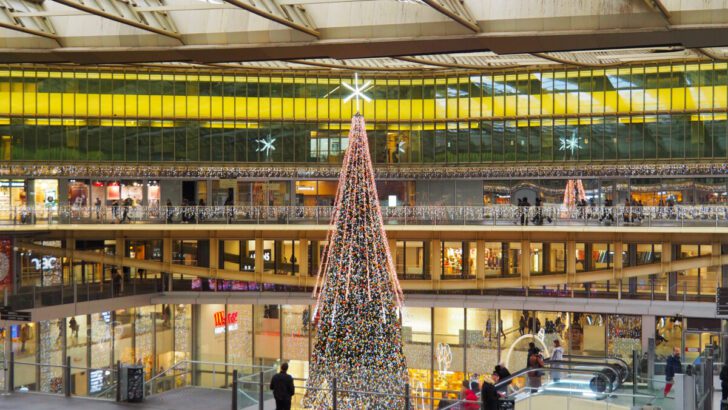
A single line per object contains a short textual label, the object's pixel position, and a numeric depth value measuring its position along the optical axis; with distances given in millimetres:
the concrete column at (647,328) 42906
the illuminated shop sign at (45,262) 44656
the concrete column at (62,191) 48897
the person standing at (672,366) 25097
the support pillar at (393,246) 45625
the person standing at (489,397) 18047
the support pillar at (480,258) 44188
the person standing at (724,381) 24797
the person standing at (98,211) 41125
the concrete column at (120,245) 45250
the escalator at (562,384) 20328
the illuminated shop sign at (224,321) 47906
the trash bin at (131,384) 21109
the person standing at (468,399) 18453
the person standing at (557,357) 21277
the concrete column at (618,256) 42344
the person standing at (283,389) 18703
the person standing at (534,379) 20744
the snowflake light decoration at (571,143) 48000
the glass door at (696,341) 40975
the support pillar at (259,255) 45875
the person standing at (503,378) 20528
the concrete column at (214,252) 45812
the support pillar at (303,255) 45781
